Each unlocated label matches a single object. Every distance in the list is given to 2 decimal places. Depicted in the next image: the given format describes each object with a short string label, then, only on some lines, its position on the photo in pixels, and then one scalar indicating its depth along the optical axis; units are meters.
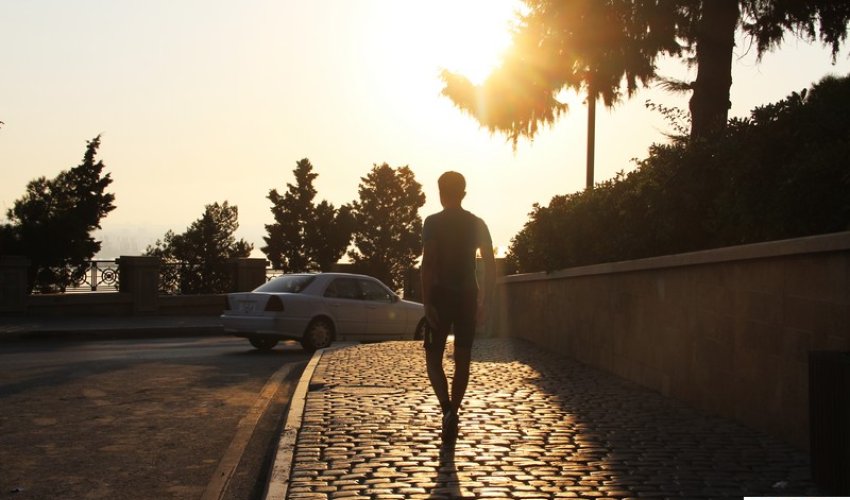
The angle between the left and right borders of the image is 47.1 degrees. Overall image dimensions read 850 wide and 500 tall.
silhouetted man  7.42
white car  17.34
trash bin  5.34
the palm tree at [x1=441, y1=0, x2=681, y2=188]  18.66
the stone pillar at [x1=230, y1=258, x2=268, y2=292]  33.25
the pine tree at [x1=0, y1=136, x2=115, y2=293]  42.75
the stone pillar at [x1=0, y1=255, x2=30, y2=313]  25.48
